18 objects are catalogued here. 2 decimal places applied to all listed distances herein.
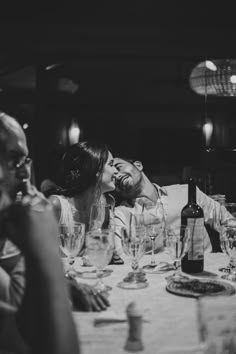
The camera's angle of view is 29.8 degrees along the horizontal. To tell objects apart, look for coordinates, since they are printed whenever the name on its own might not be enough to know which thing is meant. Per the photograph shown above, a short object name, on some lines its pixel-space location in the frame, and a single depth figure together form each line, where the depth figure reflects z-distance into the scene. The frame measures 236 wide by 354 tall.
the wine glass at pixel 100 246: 1.40
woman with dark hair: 2.61
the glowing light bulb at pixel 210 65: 4.59
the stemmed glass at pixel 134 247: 1.55
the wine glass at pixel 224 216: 1.77
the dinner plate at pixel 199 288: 1.39
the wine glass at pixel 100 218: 2.05
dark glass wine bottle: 1.66
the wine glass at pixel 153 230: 1.76
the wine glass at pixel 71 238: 1.53
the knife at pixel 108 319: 1.13
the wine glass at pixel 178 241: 1.53
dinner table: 1.02
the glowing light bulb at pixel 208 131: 8.32
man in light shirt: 2.93
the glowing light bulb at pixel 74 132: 7.71
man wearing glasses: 0.97
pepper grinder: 1.00
